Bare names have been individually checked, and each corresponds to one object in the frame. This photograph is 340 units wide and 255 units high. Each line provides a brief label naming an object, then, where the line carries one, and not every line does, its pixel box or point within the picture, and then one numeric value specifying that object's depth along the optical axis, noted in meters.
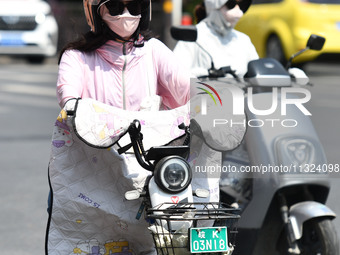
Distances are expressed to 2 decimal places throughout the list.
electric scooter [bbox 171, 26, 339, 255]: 8.54
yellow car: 29.08
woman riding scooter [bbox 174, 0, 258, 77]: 10.46
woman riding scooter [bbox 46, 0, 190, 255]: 7.00
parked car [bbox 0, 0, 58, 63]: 37.69
